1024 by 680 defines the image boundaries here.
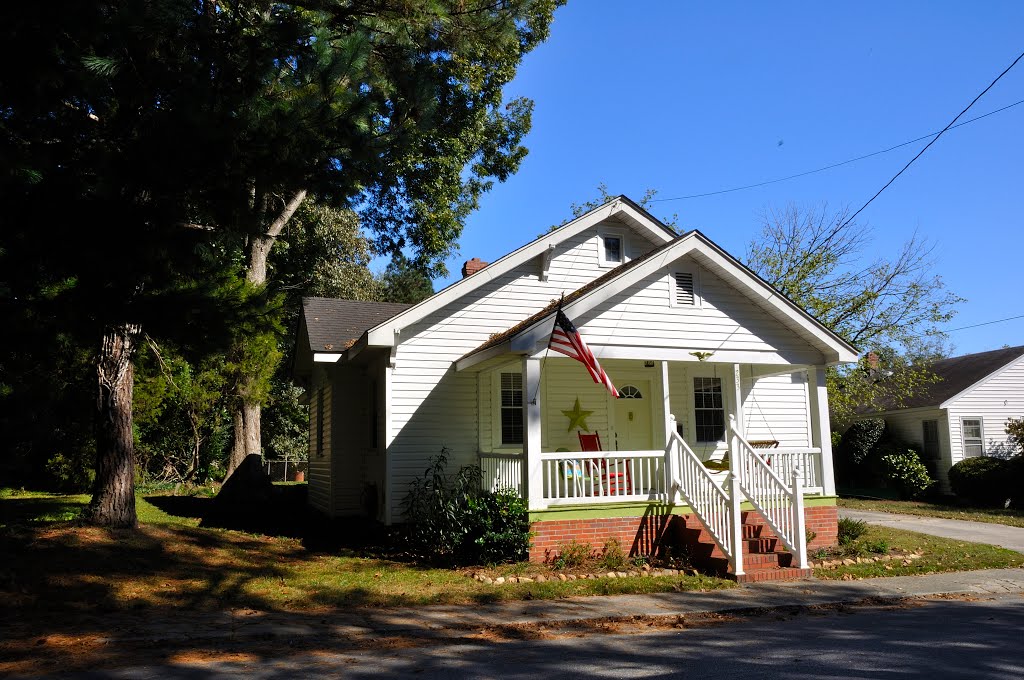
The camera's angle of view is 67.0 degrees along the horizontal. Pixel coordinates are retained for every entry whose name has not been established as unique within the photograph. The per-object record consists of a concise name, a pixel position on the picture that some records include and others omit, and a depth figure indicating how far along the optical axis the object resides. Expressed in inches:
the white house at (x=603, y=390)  462.6
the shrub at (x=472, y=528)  444.5
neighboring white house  1018.1
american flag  423.5
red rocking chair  467.2
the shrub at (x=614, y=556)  448.8
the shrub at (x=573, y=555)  446.3
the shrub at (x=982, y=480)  875.4
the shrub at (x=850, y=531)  532.2
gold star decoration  575.2
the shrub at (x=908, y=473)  997.2
